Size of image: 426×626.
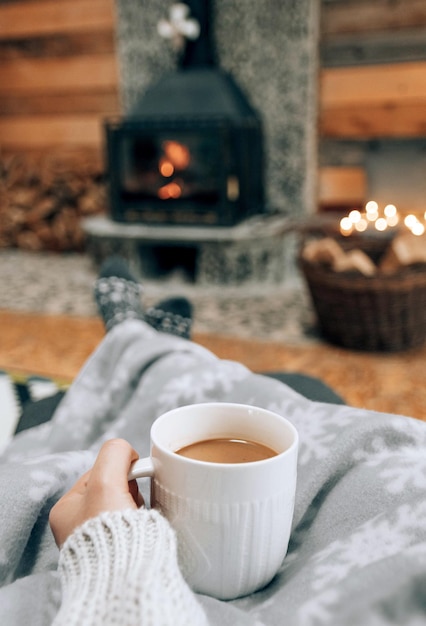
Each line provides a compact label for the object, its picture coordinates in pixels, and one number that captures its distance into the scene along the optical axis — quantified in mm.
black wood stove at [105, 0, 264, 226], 2738
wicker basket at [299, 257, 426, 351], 1889
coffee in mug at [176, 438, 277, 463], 502
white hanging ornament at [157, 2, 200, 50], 2801
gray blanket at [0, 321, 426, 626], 428
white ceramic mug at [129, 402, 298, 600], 440
